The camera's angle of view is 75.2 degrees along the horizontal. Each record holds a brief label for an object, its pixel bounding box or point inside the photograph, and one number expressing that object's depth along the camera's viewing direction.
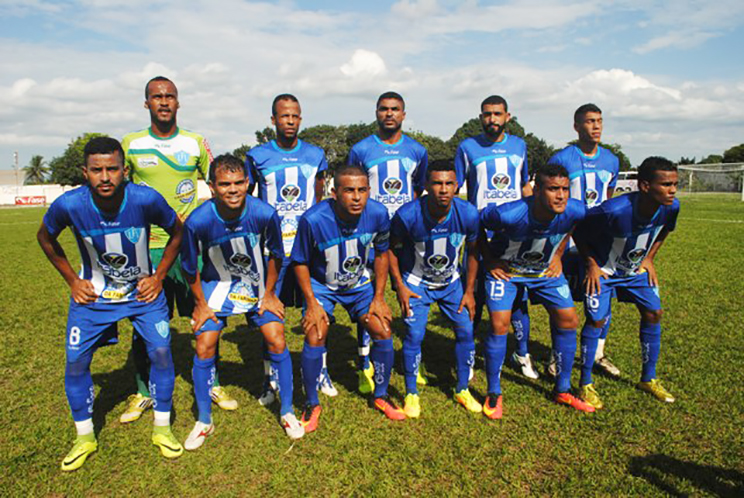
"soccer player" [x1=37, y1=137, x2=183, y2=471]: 3.68
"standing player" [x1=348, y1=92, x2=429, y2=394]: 5.25
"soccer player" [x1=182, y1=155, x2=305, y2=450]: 3.94
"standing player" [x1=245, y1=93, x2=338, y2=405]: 4.96
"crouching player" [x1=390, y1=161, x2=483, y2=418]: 4.44
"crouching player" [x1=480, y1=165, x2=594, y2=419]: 4.43
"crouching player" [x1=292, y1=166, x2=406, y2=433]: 4.20
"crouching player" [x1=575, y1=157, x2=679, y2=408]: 4.54
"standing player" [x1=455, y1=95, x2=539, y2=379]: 5.32
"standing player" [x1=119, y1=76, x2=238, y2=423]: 4.66
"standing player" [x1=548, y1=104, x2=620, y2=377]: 5.27
